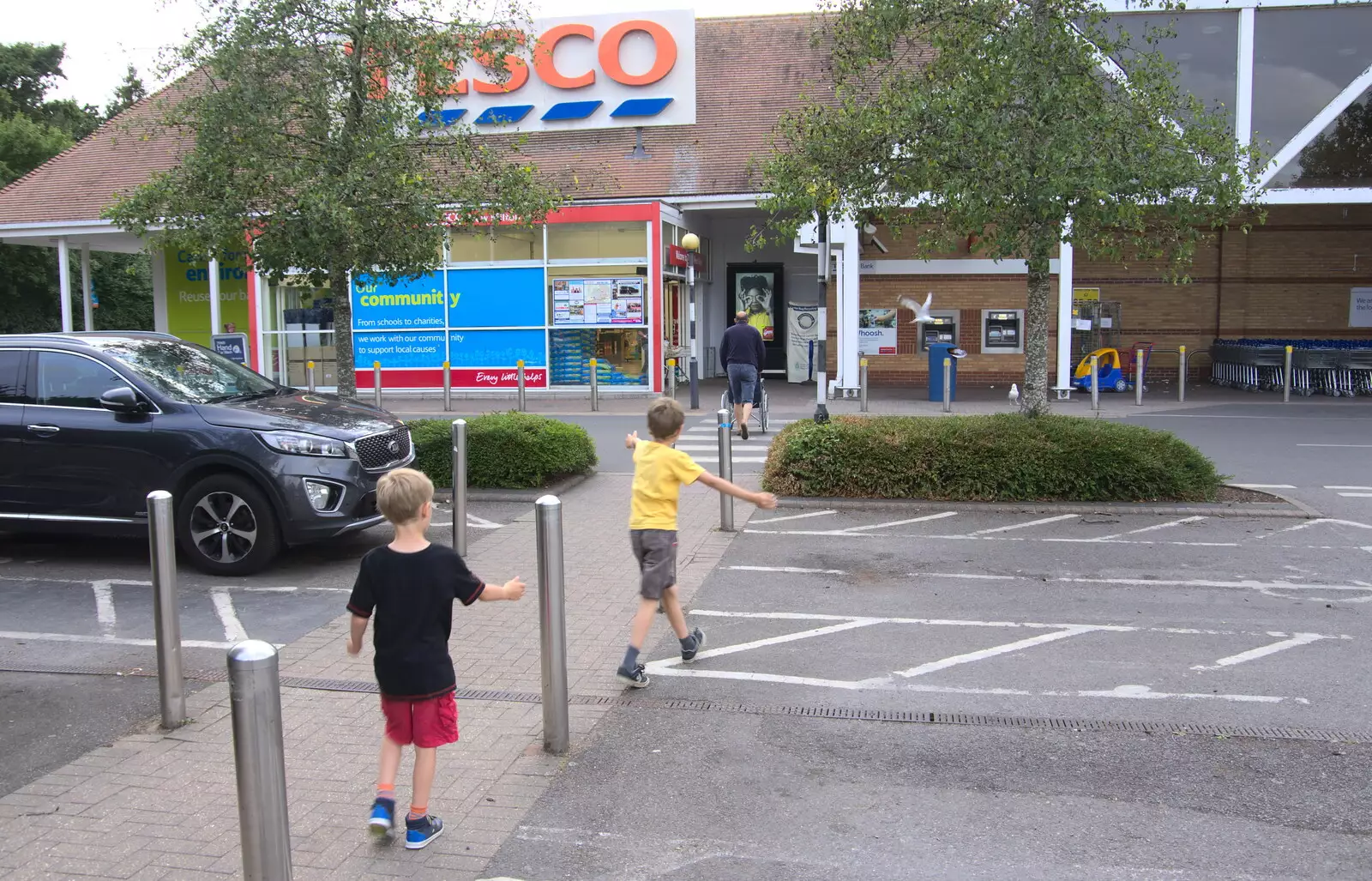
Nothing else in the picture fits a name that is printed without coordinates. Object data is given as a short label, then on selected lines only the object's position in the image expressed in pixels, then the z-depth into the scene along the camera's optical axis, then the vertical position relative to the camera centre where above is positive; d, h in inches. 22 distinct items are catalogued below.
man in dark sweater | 601.3 -9.3
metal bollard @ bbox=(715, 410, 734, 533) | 374.6 -41.4
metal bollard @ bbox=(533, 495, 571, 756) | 185.8 -42.3
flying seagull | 947.3 +28.3
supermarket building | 810.8 +78.5
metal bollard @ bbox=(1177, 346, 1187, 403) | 826.3 -26.3
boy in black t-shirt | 155.2 -39.1
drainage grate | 200.8 -70.1
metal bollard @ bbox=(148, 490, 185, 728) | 199.3 -47.2
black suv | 311.4 -30.6
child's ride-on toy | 924.6 -26.7
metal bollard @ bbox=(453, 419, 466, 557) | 334.0 -42.4
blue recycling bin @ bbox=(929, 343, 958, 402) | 833.5 -21.7
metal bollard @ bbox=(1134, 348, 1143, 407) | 800.9 -28.8
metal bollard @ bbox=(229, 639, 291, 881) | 124.5 -46.8
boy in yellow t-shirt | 221.8 -32.9
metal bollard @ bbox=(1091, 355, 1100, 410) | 735.1 -30.3
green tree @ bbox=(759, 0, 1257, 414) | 403.9 +74.2
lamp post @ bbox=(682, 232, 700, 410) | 794.2 +42.6
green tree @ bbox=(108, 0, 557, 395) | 427.2 +80.3
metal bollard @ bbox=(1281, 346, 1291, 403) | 829.2 -31.1
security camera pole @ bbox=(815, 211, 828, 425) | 559.2 +13.6
